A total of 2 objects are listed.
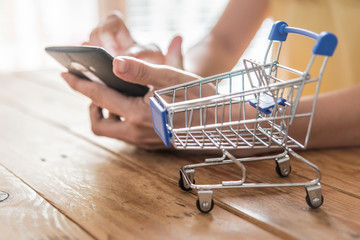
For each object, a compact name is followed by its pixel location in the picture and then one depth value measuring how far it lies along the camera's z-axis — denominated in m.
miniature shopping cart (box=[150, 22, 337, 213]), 0.61
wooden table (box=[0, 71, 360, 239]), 0.62
